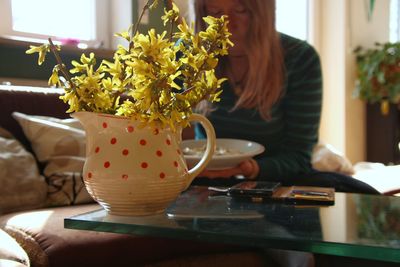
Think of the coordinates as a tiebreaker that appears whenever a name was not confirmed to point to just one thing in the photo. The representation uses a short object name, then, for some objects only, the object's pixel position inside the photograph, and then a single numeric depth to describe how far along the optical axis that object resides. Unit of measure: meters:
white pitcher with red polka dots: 0.66
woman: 1.38
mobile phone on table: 0.88
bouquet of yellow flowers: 0.62
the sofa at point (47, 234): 0.92
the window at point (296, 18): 3.38
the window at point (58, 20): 2.01
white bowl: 1.03
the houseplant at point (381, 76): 3.17
